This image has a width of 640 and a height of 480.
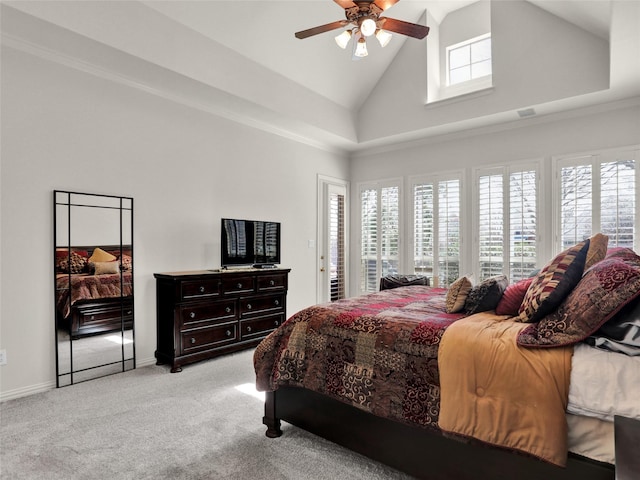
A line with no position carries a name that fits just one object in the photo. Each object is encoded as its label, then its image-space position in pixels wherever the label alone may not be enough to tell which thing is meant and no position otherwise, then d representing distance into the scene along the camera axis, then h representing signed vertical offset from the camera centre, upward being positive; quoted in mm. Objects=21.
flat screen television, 4148 -48
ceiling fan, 2607 +1558
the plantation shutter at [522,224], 4637 +154
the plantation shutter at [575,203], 4293 +371
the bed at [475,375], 1440 -615
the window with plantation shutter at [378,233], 5816 +67
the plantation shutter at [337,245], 6008 -114
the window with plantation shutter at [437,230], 5223 +102
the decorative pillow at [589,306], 1476 -283
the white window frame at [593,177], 4027 +671
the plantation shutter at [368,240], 6047 -38
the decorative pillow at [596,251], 2018 -81
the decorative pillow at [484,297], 2203 -351
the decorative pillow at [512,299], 2123 -354
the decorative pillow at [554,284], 1736 -226
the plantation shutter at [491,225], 4855 +150
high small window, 4910 +2356
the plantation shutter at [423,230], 5426 +102
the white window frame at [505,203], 4609 +427
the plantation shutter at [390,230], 5785 +117
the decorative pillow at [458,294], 2262 -346
